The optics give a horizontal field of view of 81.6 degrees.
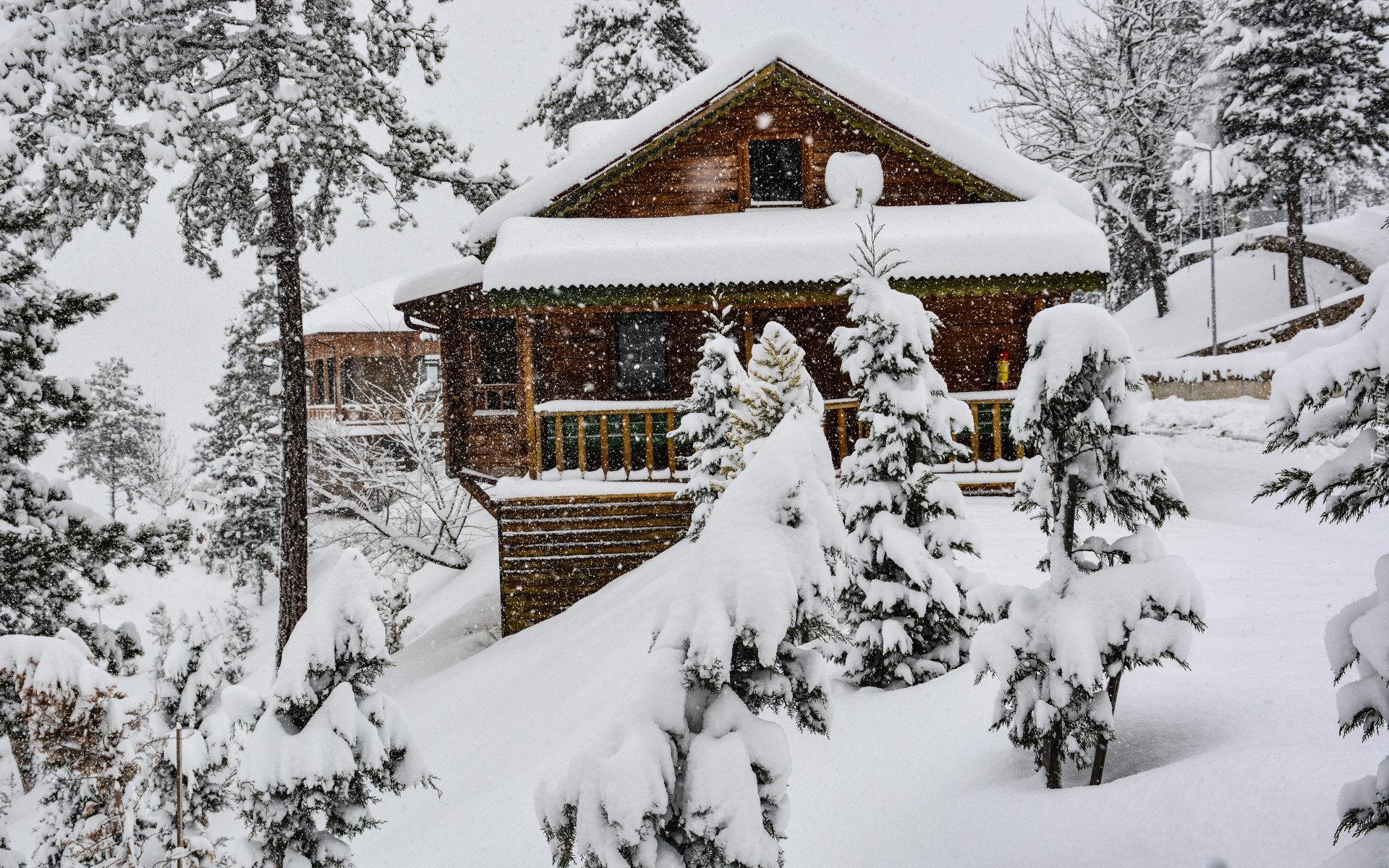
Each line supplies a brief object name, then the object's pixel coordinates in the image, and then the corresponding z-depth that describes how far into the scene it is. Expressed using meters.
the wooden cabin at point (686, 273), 12.02
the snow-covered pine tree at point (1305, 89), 25.80
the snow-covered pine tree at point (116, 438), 48.88
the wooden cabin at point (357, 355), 32.41
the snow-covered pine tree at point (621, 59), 25.06
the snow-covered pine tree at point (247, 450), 29.84
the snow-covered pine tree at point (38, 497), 10.82
